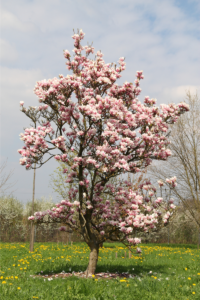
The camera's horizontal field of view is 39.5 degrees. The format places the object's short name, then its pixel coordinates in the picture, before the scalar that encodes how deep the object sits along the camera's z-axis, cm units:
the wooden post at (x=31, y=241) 1401
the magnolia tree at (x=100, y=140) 759
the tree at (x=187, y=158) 2208
